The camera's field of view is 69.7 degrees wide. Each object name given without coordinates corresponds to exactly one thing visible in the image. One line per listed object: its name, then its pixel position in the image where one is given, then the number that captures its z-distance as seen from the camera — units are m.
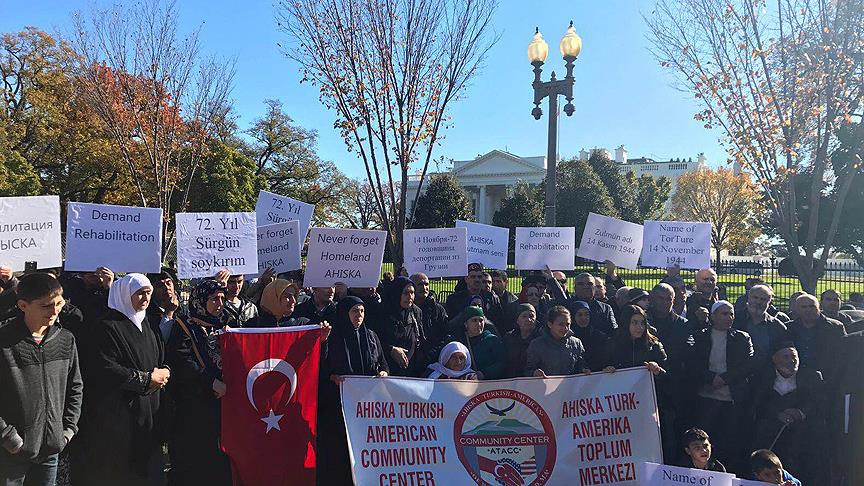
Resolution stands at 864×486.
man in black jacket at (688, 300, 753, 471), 5.60
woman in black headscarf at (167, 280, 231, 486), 4.89
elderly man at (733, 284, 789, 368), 5.91
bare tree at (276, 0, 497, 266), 12.30
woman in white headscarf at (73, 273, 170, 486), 4.38
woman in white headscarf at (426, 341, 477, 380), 5.25
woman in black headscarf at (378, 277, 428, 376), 5.75
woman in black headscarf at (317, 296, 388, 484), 5.17
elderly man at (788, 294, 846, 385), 5.98
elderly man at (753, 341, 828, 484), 5.53
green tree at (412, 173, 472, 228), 36.50
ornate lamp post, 11.04
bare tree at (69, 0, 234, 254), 17.45
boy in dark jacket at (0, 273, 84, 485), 3.76
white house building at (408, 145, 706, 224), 80.19
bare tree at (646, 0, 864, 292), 10.31
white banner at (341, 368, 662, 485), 4.84
